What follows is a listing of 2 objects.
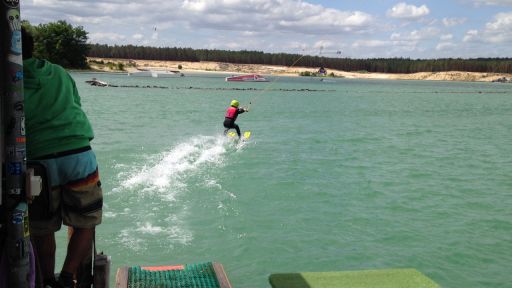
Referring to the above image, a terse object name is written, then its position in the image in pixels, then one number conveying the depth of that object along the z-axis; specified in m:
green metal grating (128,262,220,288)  6.18
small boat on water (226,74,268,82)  124.81
